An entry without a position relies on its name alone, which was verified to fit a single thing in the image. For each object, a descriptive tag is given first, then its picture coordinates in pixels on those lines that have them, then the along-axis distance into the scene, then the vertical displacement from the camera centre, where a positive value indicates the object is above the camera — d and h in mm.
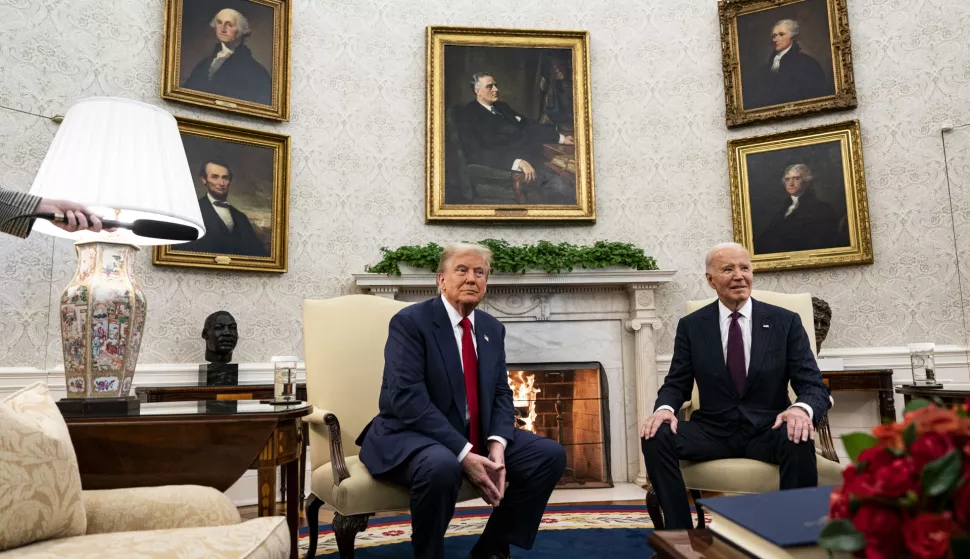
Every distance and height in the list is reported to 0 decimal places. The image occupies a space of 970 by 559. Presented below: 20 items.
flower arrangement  723 -206
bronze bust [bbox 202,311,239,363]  4301 +50
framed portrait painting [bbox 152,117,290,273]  4570 +1036
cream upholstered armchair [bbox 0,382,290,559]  1438 -454
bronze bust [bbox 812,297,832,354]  4574 +95
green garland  4754 +629
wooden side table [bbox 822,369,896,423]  4359 -368
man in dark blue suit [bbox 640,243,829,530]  2520 -269
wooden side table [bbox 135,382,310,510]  3889 -316
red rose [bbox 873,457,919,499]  760 -188
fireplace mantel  4855 +244
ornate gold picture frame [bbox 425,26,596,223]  5277 +1855
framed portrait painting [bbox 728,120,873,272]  4902 +1102
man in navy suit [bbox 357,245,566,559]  2240 -358
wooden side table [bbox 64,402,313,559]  2088 -359
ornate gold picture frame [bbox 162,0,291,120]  4734 +2303
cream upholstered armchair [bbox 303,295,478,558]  2500 -172
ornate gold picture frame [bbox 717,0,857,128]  5098 +2322
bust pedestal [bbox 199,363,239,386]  4254 -214
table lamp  2246 +512
